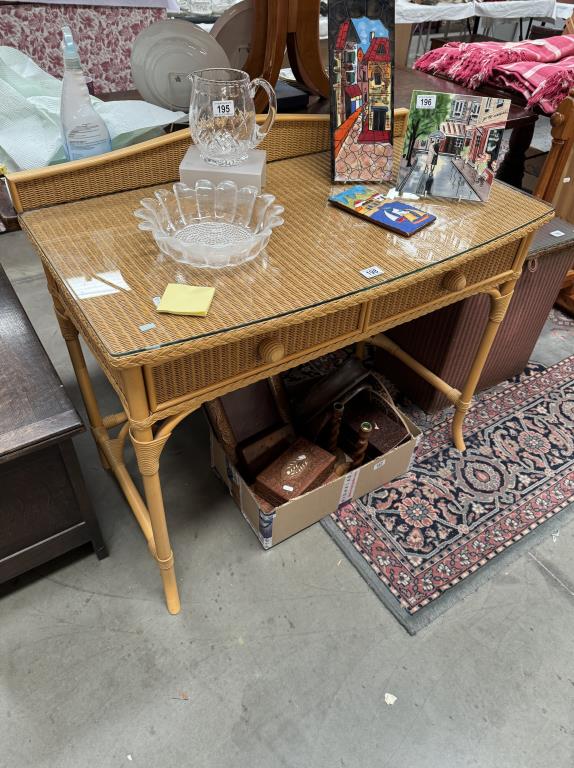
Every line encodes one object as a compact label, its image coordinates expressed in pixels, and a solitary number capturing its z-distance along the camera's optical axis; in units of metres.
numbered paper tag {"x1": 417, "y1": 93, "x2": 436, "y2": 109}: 1.19
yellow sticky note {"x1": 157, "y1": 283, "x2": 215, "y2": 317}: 0.85
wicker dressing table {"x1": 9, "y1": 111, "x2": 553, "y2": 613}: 0.85
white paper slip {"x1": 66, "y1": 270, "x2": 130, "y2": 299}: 0.88
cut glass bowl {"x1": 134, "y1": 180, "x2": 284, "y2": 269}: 0.98
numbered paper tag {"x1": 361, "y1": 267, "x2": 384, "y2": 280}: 0.97
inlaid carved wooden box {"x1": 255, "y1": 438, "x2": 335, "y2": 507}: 1.39
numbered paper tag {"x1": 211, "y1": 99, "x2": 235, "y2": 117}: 1.08
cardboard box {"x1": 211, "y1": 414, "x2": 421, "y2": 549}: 1.35
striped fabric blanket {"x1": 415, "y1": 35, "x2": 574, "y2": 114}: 1.92
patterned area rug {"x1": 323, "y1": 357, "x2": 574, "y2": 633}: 1.38
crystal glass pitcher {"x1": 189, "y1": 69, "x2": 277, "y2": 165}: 1.07
